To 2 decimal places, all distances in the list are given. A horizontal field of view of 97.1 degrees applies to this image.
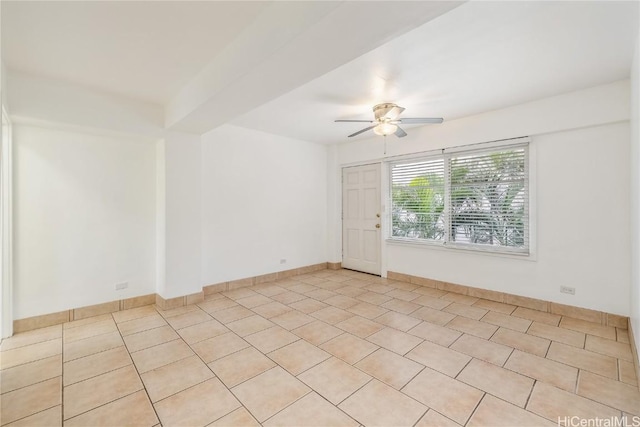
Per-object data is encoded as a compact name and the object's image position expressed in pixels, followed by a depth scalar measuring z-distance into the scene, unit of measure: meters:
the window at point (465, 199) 3.72
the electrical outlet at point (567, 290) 3.28
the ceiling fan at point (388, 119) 3.30
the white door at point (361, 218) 5.29
